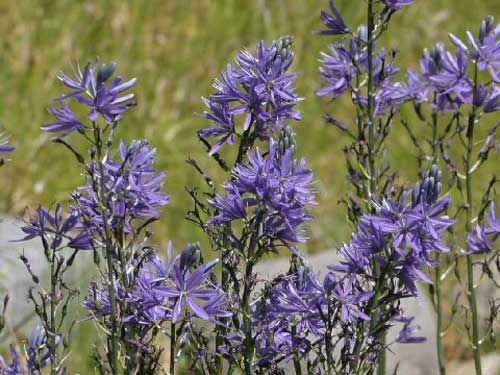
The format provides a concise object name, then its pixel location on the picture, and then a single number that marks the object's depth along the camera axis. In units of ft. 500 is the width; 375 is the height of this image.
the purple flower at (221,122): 18.48
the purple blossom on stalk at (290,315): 17.24
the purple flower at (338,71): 22.53
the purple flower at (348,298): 17.24
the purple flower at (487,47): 22.00
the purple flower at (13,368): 18.02
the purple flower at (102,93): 16.46
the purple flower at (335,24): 21.14
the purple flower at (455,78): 22.35
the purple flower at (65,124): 16.80
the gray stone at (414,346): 37.32
